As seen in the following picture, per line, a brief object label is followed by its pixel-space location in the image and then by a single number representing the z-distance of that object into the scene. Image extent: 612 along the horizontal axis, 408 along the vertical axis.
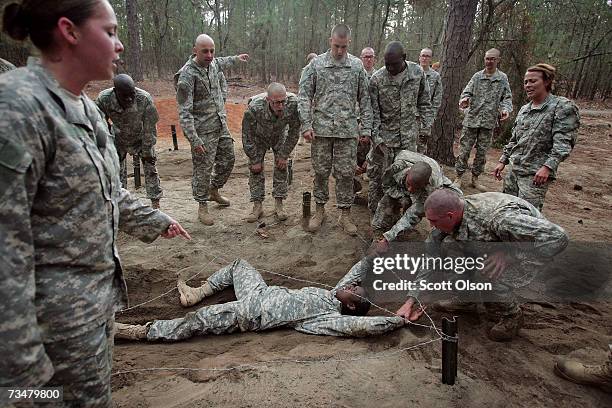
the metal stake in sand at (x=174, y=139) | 9.17
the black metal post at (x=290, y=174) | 6.31
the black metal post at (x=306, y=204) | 5.12
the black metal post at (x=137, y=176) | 6.47
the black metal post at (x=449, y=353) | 2.49
